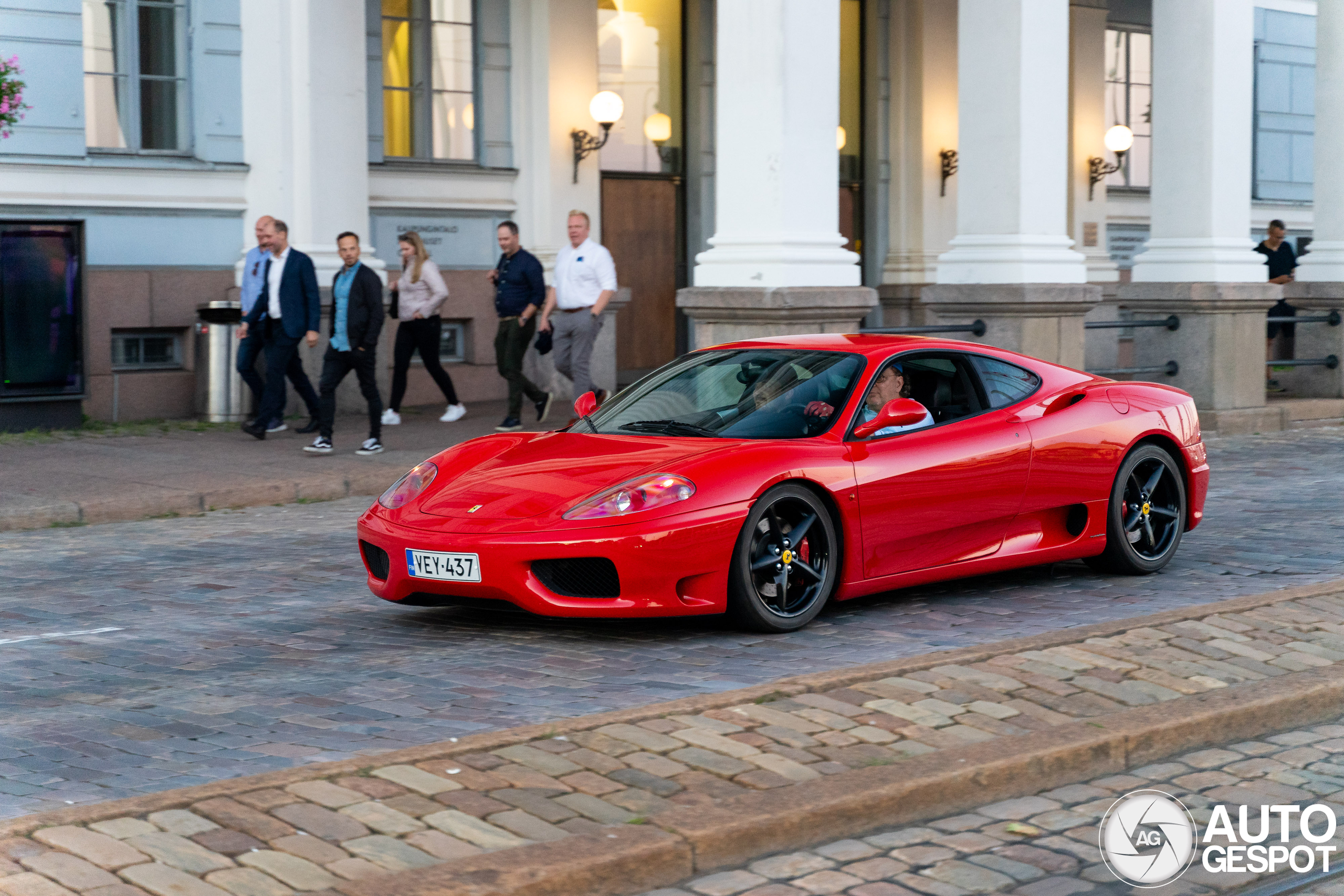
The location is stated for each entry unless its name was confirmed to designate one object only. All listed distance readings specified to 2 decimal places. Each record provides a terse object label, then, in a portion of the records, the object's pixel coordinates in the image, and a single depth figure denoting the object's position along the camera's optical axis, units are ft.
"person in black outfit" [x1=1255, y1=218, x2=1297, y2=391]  67.15
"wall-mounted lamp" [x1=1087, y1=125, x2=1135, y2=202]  82.33
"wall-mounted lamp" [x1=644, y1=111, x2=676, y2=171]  68.80
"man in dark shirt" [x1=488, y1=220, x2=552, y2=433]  49.75
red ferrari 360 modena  22.27
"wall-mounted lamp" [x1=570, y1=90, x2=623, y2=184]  63.98
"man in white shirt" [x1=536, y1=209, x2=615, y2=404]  48.83
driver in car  24.79
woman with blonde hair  53.52
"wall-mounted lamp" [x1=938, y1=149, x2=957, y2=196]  77.41
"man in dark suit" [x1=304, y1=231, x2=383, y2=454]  45.21
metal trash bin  53.52
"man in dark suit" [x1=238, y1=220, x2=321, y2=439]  48.21
